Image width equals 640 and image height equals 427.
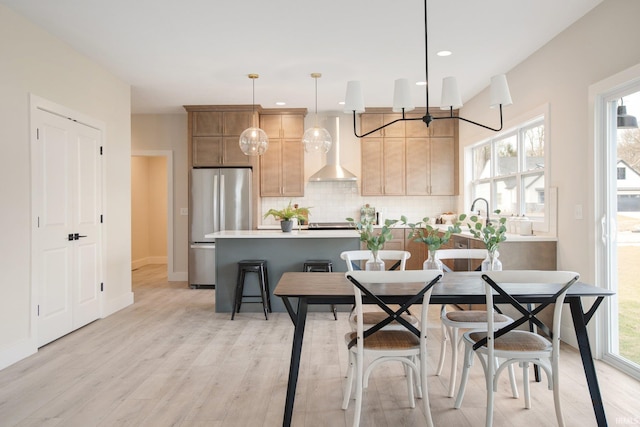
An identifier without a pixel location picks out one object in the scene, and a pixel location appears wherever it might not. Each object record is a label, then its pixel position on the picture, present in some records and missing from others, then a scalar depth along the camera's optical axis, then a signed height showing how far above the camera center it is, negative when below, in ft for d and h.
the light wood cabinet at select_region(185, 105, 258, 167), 21.12 +3.61
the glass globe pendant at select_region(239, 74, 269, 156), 16.43 +2.76
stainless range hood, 21.08 +2.25
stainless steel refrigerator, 20.56 +0.02
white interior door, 12.11 -0.36
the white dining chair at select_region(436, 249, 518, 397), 8.52 -2.29
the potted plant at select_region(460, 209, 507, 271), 8.23 -0.70
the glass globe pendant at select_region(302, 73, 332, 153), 16.38 +2.78
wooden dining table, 6.98 -1.48
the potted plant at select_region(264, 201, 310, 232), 16.35 -0.24
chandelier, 8.97 +2.49
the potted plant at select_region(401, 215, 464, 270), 8.20 -0.63
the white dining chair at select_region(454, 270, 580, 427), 6.61 -2.25
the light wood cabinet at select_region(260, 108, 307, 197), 21.99 +2.90
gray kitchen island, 16.01 -1.66
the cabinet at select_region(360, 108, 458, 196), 21.95 +2.71
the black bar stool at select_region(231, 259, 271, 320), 14.99 -2.40
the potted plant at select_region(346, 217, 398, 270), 8.54 -0.66
